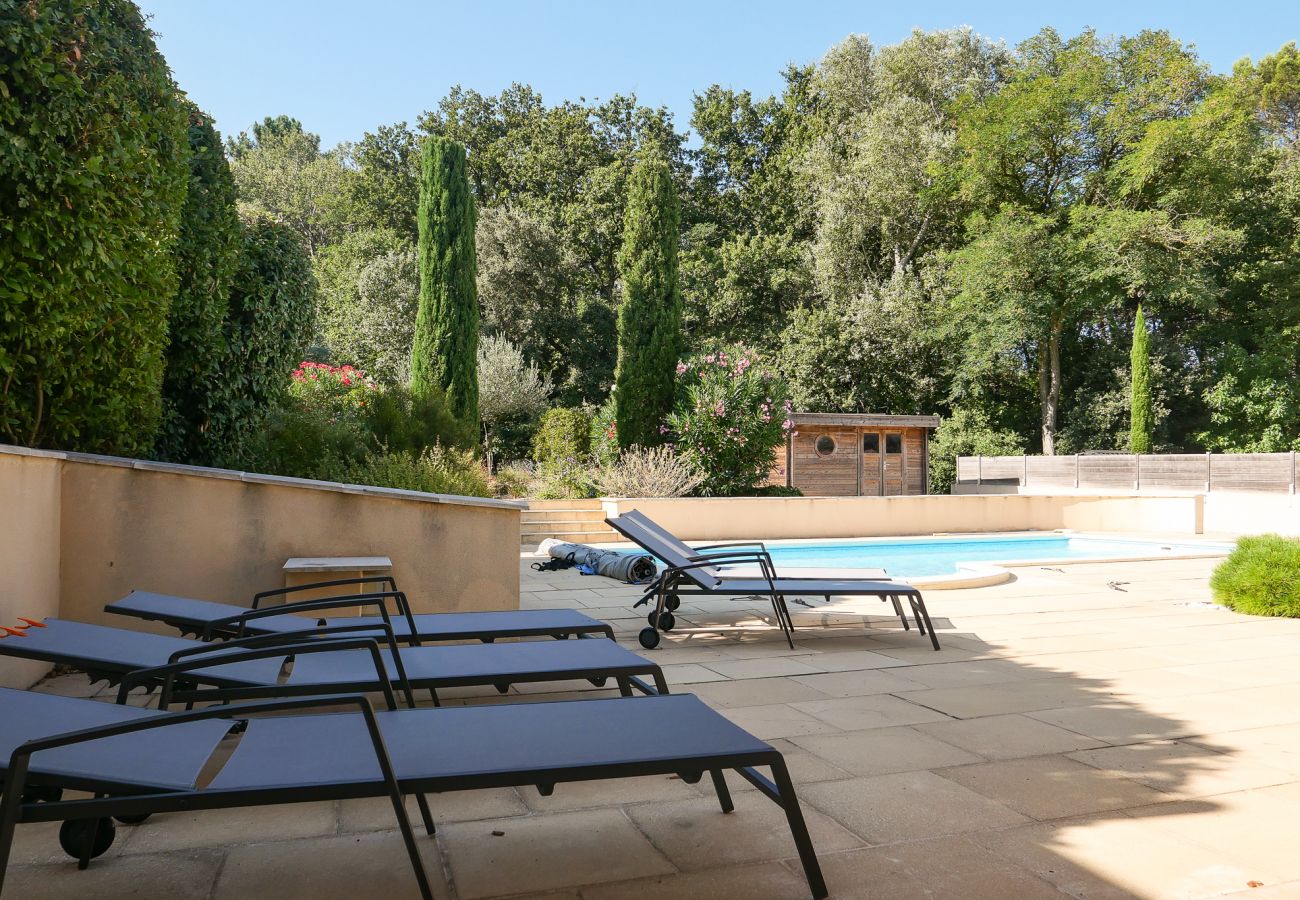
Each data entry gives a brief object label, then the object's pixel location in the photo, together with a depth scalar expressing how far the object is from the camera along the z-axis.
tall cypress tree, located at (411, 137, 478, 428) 18.17
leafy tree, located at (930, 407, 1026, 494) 26.44
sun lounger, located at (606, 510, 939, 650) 5.40
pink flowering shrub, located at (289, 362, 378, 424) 11.31
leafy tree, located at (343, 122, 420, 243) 31.31
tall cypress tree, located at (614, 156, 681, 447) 18.02
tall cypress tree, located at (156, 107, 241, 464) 5.75
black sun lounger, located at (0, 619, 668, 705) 2.73
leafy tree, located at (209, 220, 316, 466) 6.34
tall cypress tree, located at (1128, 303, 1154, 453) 24.11
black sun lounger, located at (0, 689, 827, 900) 1.83
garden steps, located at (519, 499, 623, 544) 12.98
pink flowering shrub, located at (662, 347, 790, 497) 15.67
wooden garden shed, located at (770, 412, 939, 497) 20.52
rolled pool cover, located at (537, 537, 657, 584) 8.59
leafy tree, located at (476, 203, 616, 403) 26.69
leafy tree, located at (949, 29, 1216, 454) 24.34
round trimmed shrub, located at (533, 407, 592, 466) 19.53
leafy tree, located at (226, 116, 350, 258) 37.47
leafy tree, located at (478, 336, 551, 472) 22.91
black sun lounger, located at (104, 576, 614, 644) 3.72
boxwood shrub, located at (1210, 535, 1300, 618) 6.58
